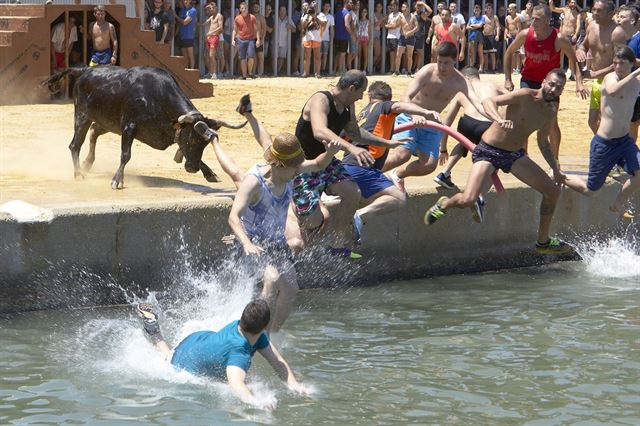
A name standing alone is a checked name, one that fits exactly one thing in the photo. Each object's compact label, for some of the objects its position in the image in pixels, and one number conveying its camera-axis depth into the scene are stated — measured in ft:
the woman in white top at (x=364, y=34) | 90.68
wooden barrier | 65.98
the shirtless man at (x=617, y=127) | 40.63
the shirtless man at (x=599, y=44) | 45.93
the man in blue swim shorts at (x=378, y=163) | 37.54
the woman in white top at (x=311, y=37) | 85.81
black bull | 41.91
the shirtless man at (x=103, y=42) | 65.00
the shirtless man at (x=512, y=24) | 94.12
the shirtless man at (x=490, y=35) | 95.66
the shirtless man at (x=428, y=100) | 40.73
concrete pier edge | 34.63
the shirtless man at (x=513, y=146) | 38.55
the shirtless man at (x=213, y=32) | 81.20
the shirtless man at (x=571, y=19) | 87.10
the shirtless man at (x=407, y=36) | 90.22
